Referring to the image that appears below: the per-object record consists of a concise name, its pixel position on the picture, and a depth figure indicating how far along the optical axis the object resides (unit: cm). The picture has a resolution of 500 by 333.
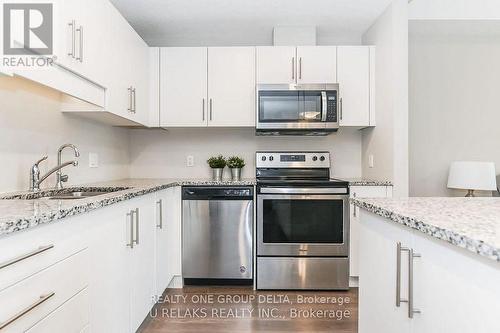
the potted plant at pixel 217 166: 294
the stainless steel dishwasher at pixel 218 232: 249
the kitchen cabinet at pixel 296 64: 274
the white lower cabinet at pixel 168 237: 219
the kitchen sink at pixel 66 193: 152
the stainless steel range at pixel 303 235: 247
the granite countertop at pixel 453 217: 64
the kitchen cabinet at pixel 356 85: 276
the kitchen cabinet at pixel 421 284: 66
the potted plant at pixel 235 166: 297
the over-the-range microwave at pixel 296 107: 263
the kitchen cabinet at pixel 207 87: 276
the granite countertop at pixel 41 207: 86
